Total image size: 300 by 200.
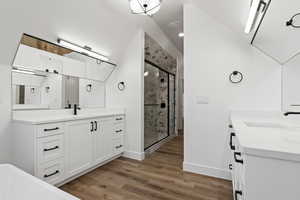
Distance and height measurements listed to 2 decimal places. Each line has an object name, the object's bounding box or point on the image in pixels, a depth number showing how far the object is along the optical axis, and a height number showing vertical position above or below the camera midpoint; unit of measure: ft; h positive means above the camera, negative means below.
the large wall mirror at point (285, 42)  3.94 +2.01
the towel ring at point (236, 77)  6.73 +1.06
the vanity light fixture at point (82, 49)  6.75 +2.64
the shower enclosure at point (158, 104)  10.53 -0.35
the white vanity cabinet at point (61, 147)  5.27 -1.99
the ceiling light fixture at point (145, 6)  5.31 +3.50
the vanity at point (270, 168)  2.03 -0.99
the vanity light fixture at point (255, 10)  3.93 +2.57
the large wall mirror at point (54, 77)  6.21 +1.22
